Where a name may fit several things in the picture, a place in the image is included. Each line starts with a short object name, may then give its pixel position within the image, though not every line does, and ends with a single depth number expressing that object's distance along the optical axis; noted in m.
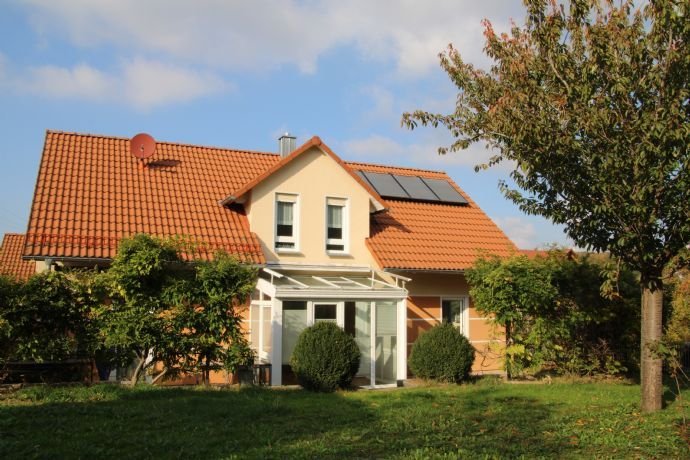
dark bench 14.62
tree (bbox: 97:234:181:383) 14.52
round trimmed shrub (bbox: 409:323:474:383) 17.17
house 17.39
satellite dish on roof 20.30
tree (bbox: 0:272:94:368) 13.76
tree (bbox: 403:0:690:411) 10.93
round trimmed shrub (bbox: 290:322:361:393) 15.27
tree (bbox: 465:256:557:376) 18.09
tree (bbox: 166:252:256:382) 15.08
